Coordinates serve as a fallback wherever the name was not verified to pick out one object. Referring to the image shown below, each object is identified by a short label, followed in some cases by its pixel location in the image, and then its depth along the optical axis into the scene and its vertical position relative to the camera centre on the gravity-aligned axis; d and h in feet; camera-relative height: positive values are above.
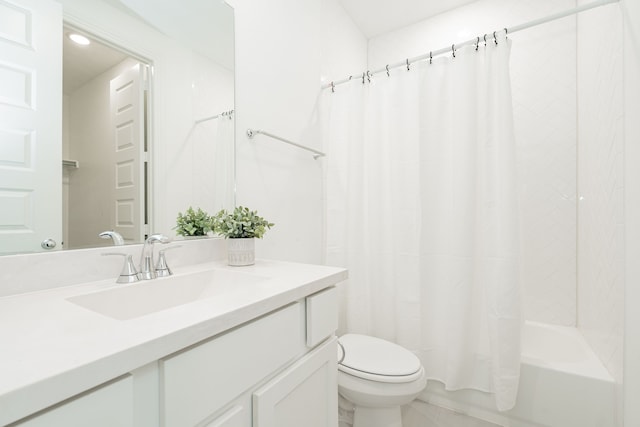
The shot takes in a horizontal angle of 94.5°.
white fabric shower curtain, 4.40 -0.02
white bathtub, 4.11 -2.68
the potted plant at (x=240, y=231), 3.43 -0.24
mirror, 2.31 +0.83
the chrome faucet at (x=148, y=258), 2.73 -0.45
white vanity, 1.19 -0.76
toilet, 3.86 -2.26
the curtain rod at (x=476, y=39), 3.93 +2.70
